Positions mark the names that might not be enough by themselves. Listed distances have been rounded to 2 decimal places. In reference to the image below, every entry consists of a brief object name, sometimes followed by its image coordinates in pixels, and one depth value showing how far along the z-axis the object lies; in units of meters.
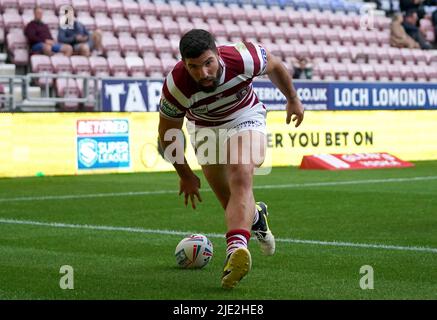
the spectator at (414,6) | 32.62
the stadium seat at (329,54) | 29.56
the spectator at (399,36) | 31.81
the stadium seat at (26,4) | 24.16
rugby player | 7.39
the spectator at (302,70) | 26.19
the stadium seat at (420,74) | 30.61
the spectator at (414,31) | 32.19
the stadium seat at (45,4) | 24.62
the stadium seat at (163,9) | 27.05
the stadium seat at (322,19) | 30.86
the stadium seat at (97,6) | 25.61
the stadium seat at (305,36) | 29.70
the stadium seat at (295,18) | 30.17
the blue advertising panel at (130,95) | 20.86
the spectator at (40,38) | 22.56
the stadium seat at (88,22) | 24.88
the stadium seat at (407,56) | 31.25
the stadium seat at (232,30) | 27.56
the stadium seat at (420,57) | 31.48
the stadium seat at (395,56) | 30.98
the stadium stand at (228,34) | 23.47
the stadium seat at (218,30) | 27.23
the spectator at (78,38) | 23.45
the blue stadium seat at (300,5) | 31.22
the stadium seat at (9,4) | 23.79
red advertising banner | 21.77
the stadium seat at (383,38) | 31.82
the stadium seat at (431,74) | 30.94
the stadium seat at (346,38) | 30.78
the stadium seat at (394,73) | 30.09
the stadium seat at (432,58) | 31.69
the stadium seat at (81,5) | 25.14
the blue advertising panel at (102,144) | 20.19
